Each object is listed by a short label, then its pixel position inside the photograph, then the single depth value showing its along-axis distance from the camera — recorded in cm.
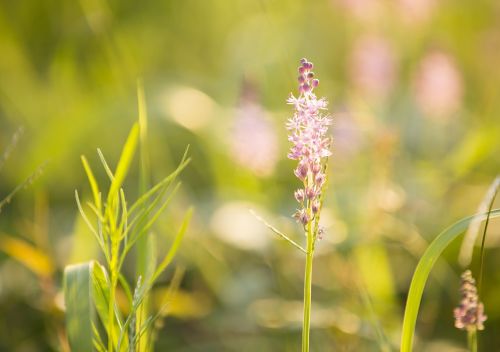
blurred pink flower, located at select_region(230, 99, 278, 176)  376
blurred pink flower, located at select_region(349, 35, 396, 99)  508
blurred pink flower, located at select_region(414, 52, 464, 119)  479
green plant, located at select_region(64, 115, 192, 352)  175
